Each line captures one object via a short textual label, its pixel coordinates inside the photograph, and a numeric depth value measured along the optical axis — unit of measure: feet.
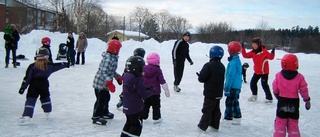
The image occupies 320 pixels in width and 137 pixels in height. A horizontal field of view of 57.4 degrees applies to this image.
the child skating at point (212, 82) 17.47
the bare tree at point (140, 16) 227.40
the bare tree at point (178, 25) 242.37
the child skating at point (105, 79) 17.15
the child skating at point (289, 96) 14.97
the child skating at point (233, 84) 19.33
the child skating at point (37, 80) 17.81
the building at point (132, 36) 202.08
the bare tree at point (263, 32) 169.09
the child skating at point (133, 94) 13.74
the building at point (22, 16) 157.93
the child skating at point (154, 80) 19.17
